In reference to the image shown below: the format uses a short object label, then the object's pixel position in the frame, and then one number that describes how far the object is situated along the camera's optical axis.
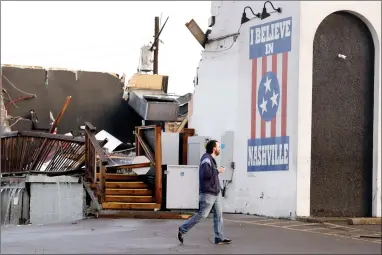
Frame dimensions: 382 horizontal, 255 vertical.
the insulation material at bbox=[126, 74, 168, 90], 38.69
